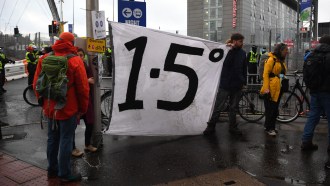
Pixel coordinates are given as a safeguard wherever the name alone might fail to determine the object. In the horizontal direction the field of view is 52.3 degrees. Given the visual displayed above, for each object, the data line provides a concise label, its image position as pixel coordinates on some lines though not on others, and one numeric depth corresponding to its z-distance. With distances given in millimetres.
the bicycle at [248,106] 7715
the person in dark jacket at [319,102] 5211
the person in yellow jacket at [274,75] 6438
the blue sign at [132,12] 8133
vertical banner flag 22342
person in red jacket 4195
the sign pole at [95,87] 5406
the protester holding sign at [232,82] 6473
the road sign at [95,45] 5359
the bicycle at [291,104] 7609
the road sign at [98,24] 5289
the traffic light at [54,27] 25159
